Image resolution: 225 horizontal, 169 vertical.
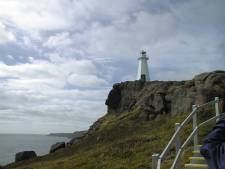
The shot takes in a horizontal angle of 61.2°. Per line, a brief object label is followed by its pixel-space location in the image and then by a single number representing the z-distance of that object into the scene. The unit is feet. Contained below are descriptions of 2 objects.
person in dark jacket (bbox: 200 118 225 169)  7.45
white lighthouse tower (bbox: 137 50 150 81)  121.34
